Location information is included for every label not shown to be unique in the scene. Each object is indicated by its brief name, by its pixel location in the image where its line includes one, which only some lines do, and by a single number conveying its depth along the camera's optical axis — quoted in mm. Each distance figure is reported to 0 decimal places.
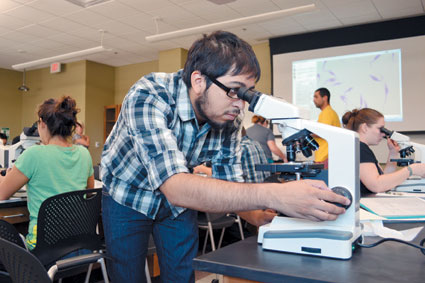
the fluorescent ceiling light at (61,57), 5766
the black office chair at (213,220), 2768
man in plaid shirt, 857
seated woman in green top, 1852
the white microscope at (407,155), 2299
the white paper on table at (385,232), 999
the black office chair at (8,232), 1466
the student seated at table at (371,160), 2033
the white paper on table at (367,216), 1119
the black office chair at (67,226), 1608
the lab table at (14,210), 1870
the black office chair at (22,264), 708
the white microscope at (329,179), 845
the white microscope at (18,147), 2639
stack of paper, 1289
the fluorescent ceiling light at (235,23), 4395
